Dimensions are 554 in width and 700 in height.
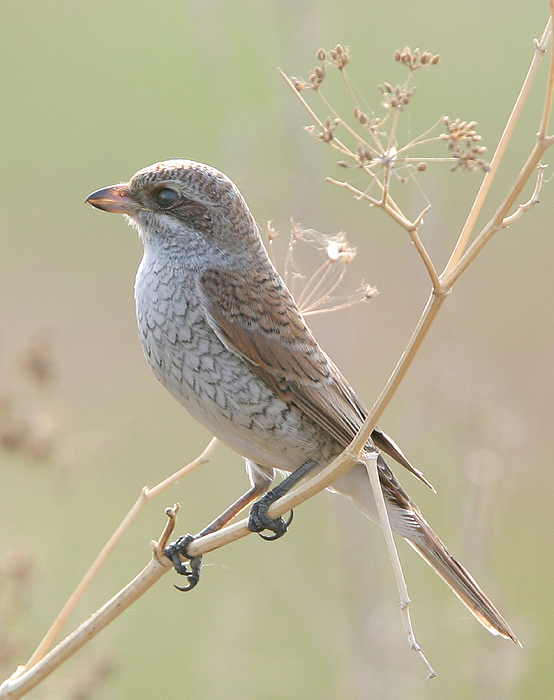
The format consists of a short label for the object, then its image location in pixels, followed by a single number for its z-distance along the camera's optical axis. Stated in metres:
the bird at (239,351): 3.14
